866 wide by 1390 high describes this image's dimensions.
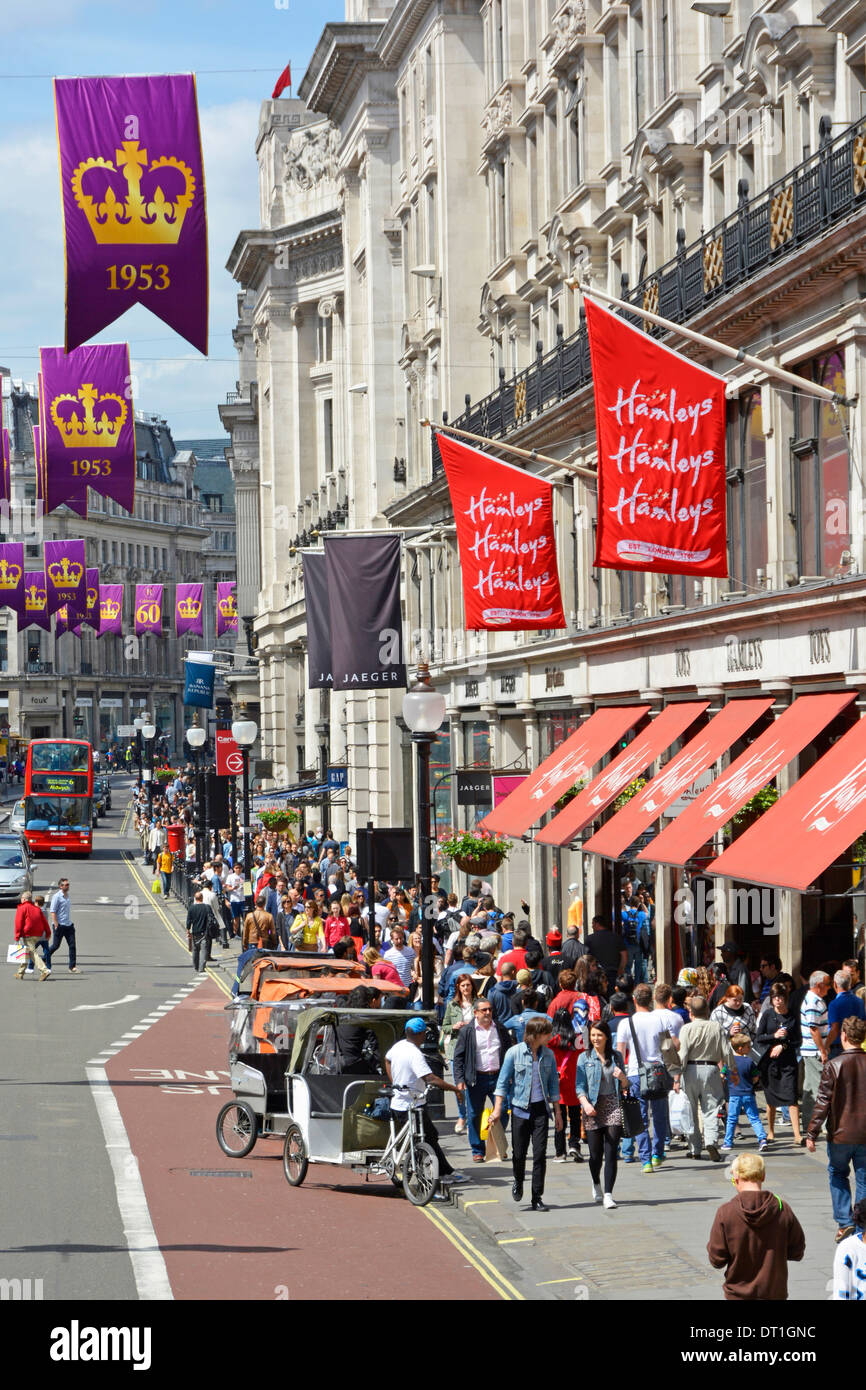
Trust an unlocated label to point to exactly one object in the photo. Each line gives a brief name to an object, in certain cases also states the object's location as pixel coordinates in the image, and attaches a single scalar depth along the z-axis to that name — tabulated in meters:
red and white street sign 57.44
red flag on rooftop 78.69
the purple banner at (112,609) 101.56
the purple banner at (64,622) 84.34
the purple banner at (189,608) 102.31
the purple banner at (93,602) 85.15
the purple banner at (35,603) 83.81
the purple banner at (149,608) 106.50
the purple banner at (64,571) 80.00
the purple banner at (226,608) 103.75
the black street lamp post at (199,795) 54.44
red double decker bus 74.56
